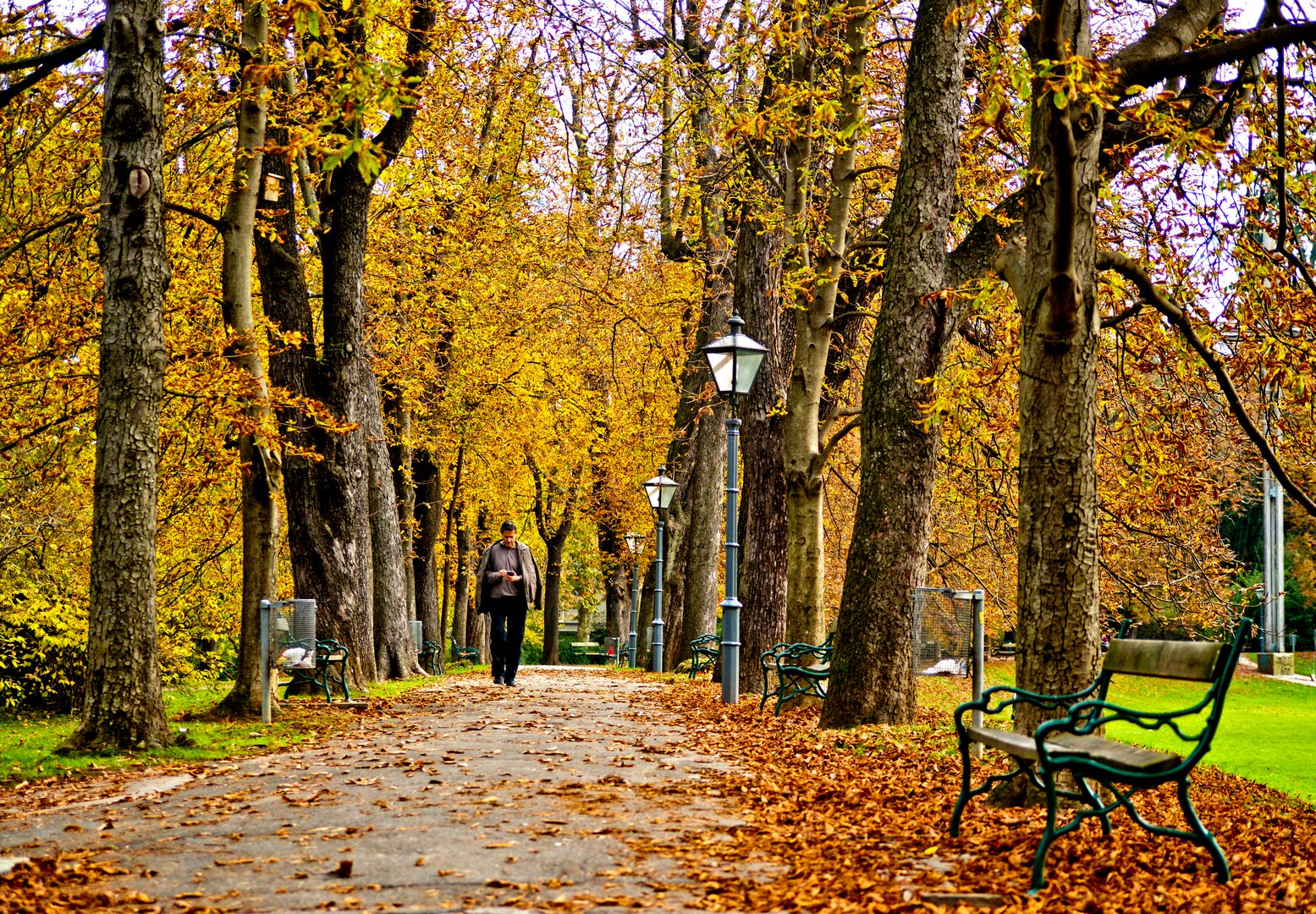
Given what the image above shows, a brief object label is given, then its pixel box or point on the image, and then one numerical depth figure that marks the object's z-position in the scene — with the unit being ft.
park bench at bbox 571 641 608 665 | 184.55
